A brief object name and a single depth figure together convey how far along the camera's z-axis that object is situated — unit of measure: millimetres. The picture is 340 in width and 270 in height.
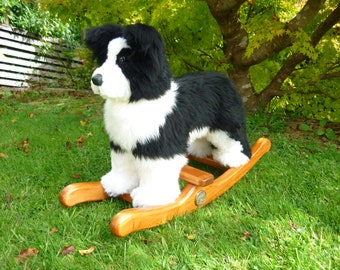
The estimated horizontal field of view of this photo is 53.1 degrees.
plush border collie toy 1455
